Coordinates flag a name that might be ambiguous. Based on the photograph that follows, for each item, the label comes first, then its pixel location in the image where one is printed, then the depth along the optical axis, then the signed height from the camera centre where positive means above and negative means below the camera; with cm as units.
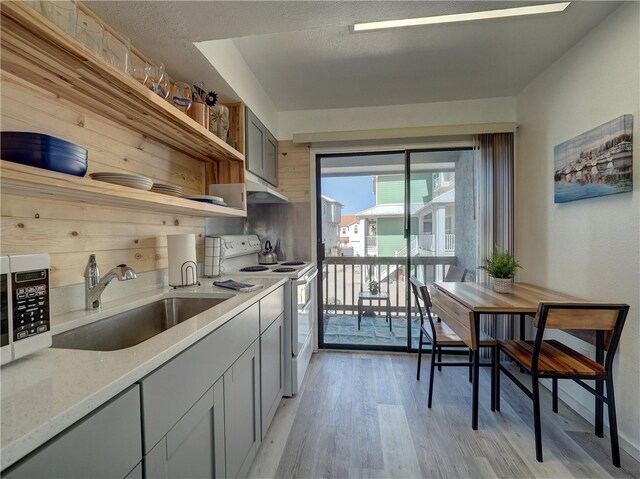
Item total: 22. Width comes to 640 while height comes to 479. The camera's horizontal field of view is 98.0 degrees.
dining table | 176 -45
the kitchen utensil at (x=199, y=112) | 158 +73
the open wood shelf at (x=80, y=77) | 77 +59
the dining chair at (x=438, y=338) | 202 -79
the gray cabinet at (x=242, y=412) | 122 -84
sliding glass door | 304 +12
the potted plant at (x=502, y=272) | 223 -29
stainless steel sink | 107 -38
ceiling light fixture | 168 +137
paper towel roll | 170 -12
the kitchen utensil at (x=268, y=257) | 289 -19
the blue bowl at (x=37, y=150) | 77 +26
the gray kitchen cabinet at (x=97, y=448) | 50 -42
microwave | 70 -17
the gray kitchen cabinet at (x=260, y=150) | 222 +81
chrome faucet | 117 -17
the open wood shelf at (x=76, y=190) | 73 +17
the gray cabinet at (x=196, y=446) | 79 -67
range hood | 216 +40
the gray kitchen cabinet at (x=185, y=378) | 76 -46
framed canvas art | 164 +48
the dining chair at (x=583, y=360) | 153 -63
